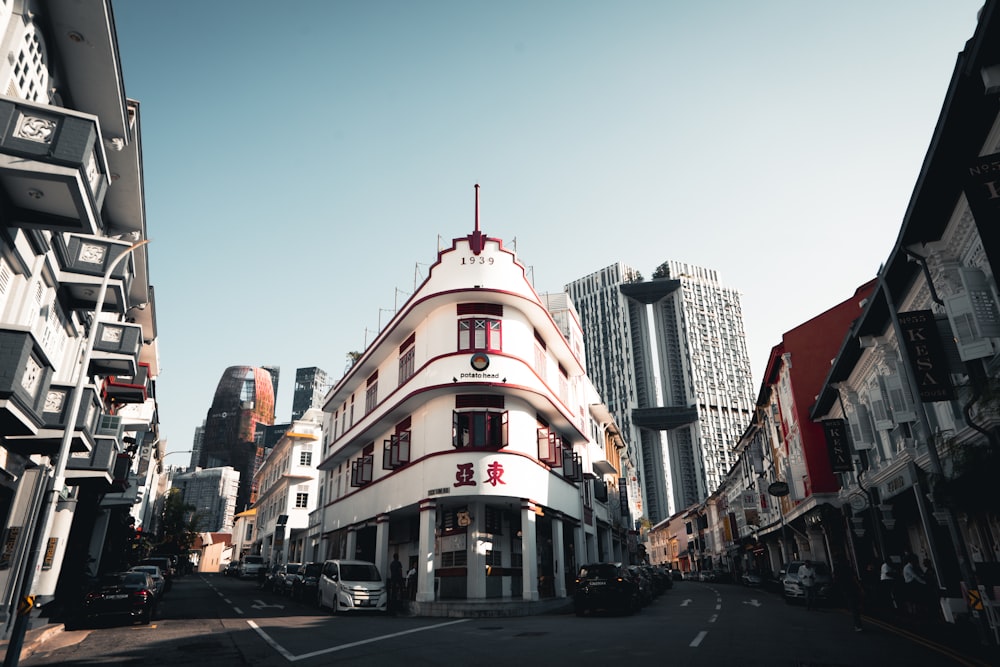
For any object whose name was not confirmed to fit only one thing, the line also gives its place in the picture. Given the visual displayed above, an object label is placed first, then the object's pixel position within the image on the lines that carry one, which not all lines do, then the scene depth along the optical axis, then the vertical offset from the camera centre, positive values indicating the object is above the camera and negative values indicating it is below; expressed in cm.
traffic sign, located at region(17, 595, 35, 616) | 892 -53
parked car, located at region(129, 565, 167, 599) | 2059 -39
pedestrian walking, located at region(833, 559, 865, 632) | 1398 -71
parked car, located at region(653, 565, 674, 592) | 3349 -110
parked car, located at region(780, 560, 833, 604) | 2434 -106
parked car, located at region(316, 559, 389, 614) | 2083 -83
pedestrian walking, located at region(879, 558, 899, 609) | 2020 -85
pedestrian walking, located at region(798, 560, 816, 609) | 2169 -98
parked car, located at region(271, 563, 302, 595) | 3042 -71
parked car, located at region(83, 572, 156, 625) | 1596 -89
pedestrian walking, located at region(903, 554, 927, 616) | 1862 -80
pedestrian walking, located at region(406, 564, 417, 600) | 2519 -80
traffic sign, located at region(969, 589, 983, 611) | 1073 -78
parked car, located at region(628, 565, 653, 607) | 2219 -94
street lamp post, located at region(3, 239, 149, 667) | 884 +101
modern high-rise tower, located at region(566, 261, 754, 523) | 14150 +4429
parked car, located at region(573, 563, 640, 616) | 1954 -99
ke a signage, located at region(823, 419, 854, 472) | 2638 +475
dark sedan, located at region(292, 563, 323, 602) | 2503 -81
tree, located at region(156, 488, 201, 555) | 6550 +402
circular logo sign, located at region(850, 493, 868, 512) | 2636 +233
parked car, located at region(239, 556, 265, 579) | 5219 -22
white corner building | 2358 +495
